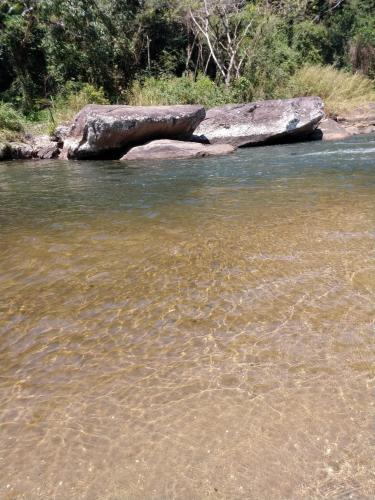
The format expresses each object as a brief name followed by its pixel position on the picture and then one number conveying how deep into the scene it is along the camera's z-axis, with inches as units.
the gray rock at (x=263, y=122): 474.9
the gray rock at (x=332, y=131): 500.4
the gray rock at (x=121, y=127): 425.7
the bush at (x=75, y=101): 540.1
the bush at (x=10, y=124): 492.4
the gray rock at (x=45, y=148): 480.7
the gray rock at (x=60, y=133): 485.5
